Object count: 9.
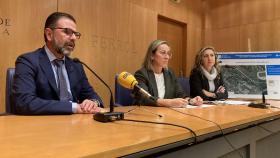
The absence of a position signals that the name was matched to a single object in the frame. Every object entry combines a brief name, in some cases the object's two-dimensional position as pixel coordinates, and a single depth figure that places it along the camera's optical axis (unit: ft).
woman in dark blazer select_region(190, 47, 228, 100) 11.45
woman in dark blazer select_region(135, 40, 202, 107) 9.20
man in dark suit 5.53
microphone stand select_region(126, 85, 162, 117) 5.18
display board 14.44
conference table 3.00
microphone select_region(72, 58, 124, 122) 4.75
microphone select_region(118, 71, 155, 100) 5.40
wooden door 17.72
